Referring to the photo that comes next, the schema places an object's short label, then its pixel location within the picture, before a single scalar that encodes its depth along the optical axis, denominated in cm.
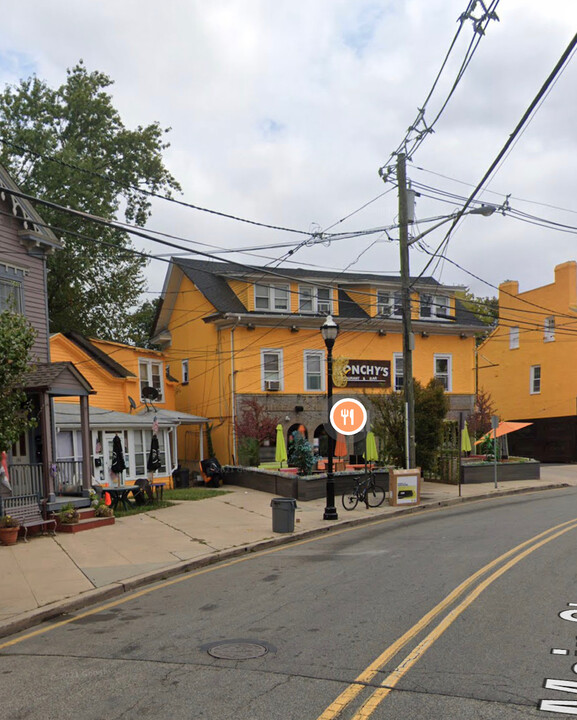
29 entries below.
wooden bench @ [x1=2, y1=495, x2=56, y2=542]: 1481
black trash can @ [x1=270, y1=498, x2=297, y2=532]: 1566
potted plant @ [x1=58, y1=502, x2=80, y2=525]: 1574
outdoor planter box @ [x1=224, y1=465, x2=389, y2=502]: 2212
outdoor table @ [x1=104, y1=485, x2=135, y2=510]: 1947
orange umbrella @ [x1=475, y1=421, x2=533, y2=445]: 2913
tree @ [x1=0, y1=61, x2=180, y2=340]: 3016
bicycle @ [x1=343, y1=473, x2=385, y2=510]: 2038
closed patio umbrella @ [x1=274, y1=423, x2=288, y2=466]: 2450
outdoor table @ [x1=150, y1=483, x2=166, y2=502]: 2127
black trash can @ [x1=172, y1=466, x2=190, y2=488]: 2838
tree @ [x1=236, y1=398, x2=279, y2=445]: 2958
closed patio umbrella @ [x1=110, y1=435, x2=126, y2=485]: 2439
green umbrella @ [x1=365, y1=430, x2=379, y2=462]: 2422
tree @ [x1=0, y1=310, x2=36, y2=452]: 963
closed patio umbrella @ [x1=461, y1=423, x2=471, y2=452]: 2980
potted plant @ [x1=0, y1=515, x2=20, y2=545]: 1407
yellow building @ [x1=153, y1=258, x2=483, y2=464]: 3184
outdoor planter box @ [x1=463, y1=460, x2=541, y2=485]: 2805
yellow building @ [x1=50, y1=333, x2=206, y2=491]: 2503
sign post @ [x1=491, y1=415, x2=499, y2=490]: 2572
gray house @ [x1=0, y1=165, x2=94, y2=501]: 1623
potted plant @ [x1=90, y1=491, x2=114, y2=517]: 1684
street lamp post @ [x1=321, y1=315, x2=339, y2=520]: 1781
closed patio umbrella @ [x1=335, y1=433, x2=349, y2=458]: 2588
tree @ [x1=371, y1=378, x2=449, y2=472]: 2433
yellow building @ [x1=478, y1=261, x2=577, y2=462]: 4078
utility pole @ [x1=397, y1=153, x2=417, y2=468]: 2159
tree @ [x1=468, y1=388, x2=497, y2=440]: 3438
